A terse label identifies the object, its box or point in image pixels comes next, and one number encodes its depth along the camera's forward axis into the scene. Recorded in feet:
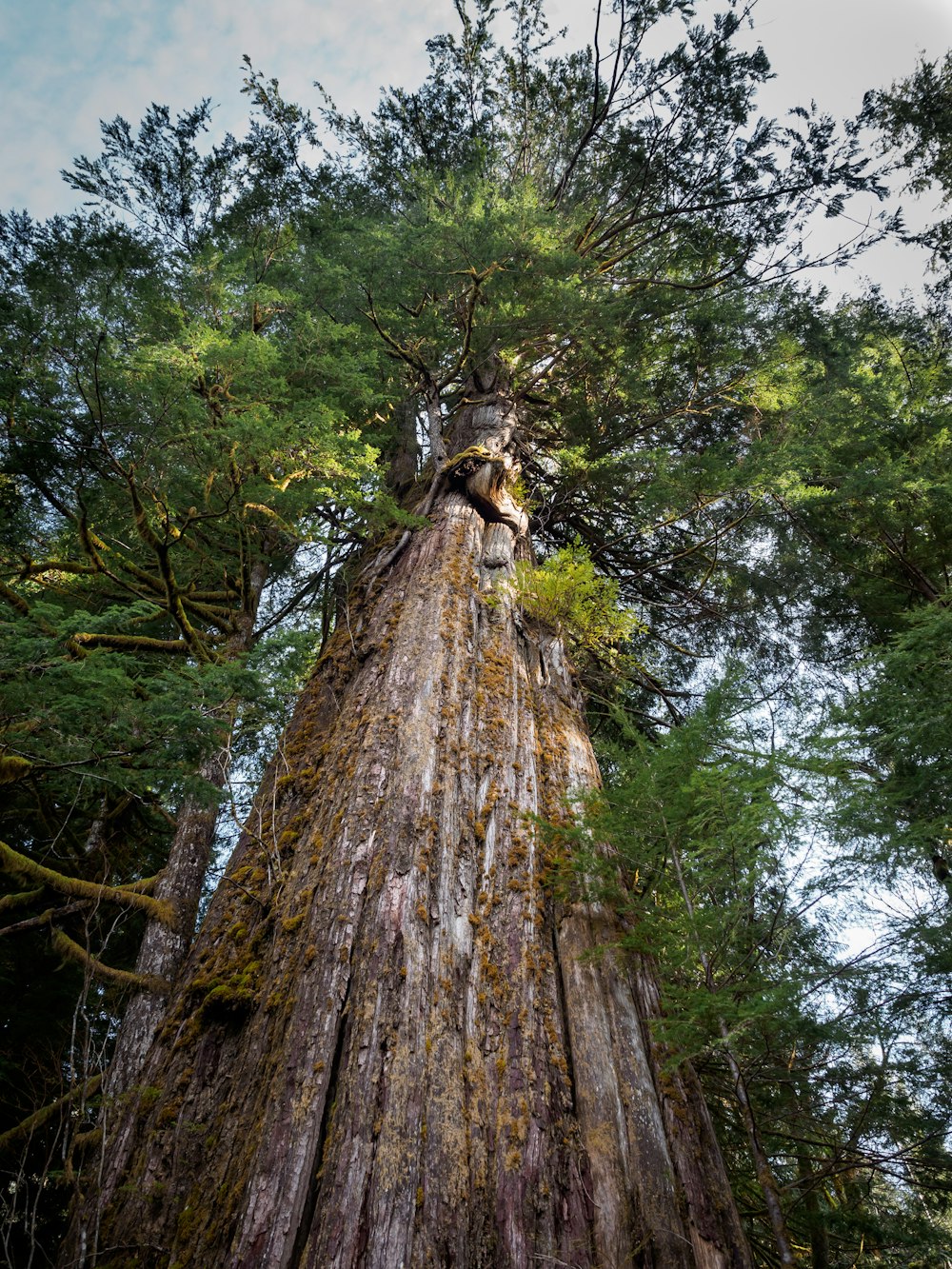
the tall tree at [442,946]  6.91
